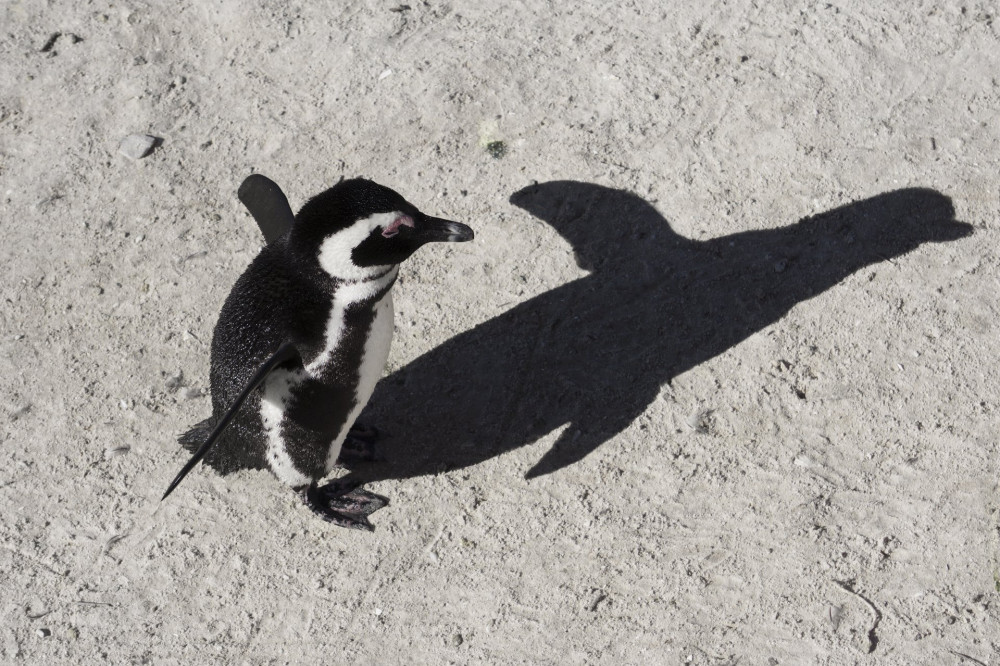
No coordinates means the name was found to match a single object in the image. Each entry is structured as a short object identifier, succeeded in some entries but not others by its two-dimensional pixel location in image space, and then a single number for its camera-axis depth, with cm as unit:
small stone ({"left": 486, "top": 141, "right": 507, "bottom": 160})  319
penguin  216
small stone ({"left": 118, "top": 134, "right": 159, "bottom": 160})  325
